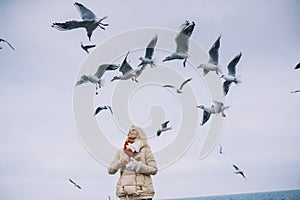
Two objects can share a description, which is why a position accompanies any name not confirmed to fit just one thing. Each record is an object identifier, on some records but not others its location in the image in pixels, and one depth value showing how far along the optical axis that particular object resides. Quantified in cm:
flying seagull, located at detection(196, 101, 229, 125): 816
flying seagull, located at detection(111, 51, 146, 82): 806
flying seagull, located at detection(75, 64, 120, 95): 805
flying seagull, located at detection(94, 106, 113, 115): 747
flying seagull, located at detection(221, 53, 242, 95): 842
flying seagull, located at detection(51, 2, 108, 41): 695
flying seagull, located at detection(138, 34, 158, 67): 769
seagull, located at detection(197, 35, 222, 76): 803
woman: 473
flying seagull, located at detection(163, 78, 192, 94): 751
